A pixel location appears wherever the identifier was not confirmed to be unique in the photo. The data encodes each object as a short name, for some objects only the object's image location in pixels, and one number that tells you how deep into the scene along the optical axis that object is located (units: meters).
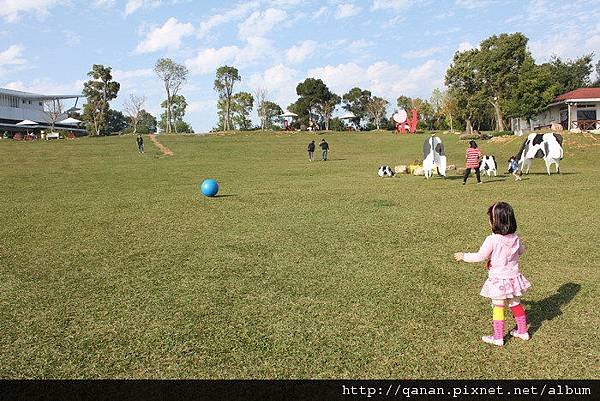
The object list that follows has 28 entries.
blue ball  15.16
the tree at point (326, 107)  82.06
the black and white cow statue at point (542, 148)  19.53
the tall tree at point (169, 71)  78.12
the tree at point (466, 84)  53.59
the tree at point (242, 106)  86.56
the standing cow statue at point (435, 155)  20.05
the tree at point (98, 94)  77.94
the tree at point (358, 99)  91.31
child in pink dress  4.64
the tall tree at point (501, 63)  49.22
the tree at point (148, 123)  116.47
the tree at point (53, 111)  82.89
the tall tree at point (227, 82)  80.31
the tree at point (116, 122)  102.50
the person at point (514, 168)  18.88
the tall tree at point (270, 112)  88.25
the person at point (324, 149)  33.12
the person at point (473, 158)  17.52
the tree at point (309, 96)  80.88
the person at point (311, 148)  32.81
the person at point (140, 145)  40.16
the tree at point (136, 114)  85.21
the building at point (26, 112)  76.31
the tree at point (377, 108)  88.88
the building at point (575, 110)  44.86
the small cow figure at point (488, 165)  20.84
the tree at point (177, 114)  98.41
